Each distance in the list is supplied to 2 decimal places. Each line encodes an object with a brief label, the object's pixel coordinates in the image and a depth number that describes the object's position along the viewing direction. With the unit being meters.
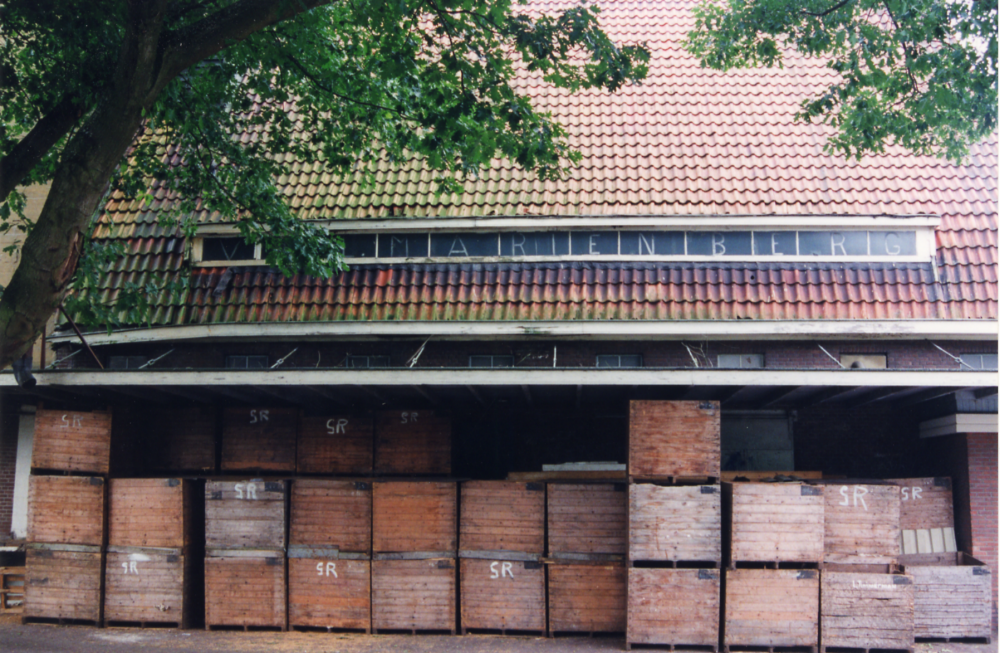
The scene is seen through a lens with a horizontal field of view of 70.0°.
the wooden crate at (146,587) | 10.28
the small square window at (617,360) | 11.33
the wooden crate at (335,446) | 11.08
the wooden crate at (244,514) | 10.28
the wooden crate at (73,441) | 10.59
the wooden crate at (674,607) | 9.35
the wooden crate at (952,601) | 9.72
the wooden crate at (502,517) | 10.11
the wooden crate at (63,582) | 10.38
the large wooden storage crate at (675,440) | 9.56
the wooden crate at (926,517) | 10.45
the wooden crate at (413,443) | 11.02
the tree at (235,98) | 6.83
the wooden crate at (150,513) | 10.36
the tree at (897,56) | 8.48
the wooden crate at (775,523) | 9.44
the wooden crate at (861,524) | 9.59
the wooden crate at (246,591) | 10.19
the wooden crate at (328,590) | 10.12
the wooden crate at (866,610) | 9.34
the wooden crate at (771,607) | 9.37
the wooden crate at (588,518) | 9.98
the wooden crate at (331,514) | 10.27
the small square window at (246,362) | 11.77
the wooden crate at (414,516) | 10.14
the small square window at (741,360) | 11.22
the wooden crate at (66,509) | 10.44
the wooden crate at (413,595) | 10.03
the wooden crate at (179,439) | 11.36
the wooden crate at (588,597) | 9.85
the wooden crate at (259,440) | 11.16
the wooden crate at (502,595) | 9.96
